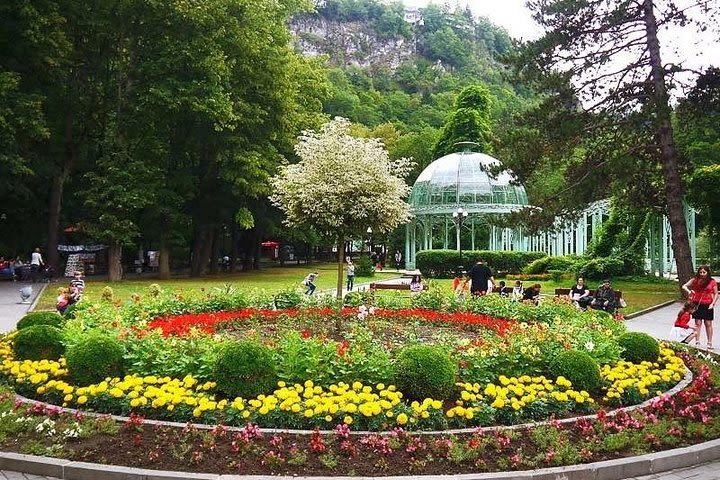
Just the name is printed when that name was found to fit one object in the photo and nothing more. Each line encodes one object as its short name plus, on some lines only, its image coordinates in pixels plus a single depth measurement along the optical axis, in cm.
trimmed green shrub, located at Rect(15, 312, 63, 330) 1113
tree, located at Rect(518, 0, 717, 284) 2270
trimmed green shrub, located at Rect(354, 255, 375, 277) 4109
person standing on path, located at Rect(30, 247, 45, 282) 2914
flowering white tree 1404
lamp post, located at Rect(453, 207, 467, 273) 3388
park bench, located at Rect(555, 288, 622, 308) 2216
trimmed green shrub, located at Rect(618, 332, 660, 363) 1017
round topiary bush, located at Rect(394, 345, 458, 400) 782
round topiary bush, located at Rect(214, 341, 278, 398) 786
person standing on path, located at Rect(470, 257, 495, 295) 1873
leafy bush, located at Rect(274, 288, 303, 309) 1656
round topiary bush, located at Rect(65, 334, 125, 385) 845
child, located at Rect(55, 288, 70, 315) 1537
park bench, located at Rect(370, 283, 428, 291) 2561
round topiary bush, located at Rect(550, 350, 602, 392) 839
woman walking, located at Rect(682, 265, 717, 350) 1308
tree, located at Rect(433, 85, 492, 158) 6109
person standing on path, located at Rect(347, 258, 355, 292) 2961
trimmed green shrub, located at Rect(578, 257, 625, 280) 3322
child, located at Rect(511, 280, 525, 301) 2125
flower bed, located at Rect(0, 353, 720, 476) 610
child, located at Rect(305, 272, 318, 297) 2449
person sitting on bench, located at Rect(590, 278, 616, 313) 1734
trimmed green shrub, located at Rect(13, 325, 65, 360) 962
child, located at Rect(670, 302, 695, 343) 1400
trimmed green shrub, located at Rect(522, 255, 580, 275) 3660
